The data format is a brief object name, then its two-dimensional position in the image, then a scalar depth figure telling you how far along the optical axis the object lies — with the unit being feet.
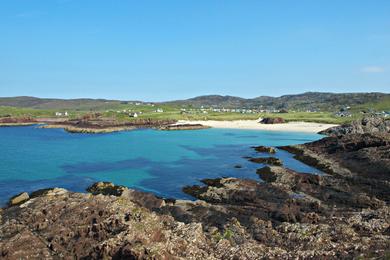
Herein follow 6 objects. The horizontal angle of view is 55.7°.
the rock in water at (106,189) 131.17
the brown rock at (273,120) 521.24
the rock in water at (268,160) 200.78
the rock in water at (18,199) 118.91
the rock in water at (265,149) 249.92
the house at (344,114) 560.20
